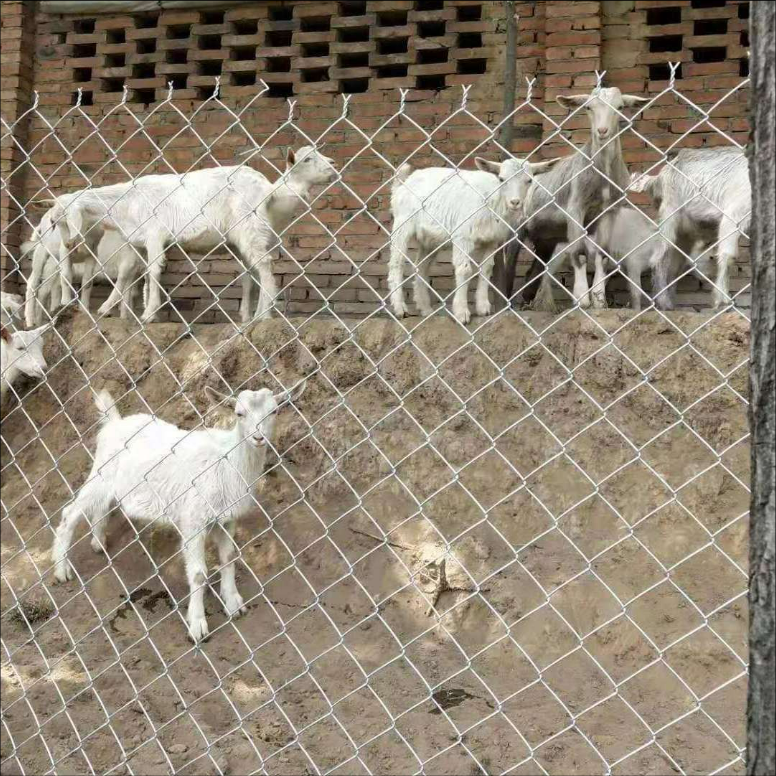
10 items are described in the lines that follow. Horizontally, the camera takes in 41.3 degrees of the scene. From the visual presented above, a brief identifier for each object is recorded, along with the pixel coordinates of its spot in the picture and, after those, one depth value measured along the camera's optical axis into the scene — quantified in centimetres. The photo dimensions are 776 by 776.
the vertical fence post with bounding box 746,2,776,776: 123
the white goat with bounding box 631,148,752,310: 571
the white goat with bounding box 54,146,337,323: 634
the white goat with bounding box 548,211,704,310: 657
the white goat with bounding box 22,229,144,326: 703
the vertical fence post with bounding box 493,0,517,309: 671
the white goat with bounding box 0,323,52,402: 619
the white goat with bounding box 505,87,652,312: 554
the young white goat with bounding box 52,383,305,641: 480
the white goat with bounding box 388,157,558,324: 589
